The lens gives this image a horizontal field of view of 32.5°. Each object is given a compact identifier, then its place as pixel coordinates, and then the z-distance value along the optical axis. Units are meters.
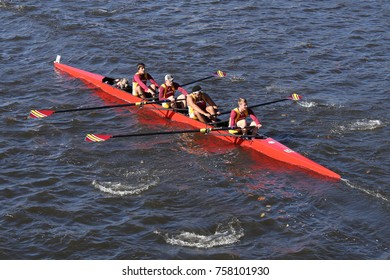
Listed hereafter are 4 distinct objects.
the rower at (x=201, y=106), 24.64
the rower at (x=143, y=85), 27.14
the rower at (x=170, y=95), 26.30
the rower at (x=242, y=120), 23.33
